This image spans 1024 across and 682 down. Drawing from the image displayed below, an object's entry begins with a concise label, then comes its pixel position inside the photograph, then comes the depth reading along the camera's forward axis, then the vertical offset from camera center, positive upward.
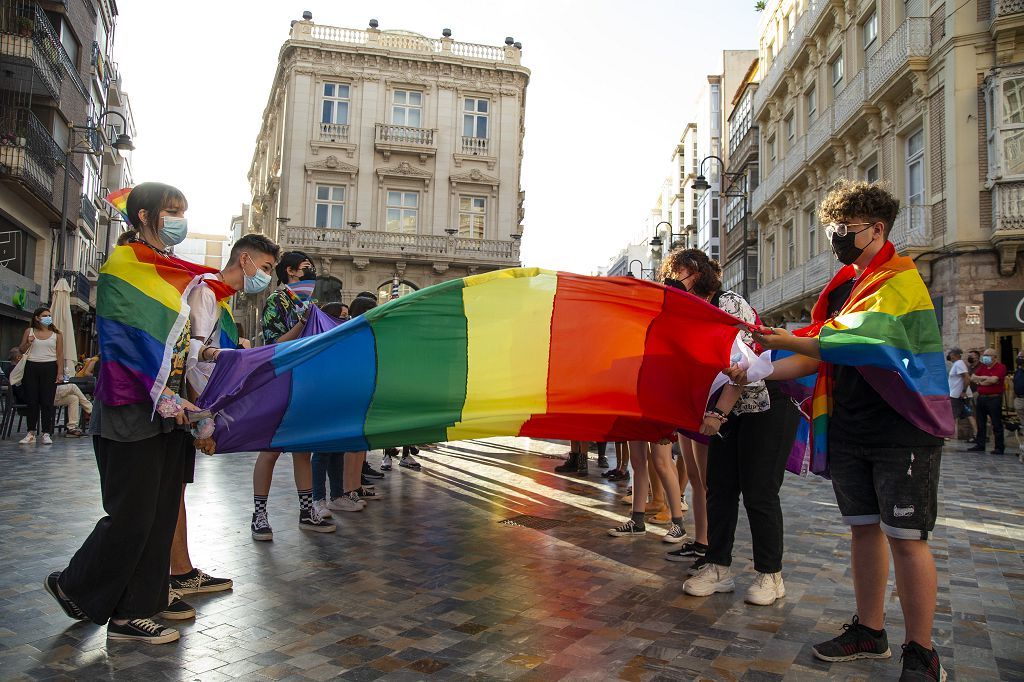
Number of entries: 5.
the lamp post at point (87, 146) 20.09 +6.31
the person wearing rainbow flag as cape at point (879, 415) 3.25 -0.13
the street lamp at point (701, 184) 22.56 +6.20
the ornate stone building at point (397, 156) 37.41 +11.54
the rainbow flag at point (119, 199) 4.14 +0.98
